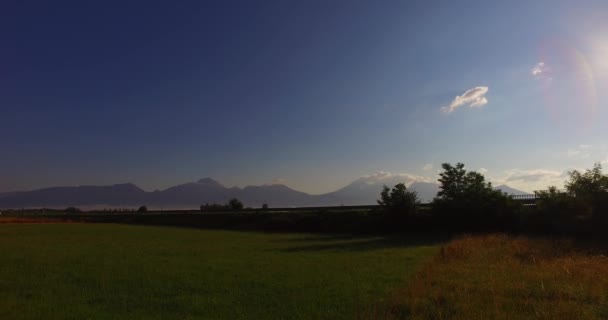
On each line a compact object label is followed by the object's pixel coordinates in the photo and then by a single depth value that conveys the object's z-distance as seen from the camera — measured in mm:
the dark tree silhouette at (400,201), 54344
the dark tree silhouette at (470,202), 46597
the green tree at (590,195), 35812
